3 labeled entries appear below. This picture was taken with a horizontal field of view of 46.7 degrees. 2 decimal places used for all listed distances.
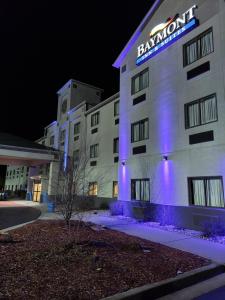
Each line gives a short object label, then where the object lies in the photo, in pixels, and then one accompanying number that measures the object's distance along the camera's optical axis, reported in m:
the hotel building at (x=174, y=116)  12.42
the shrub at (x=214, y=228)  10.77
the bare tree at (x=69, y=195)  11.21
